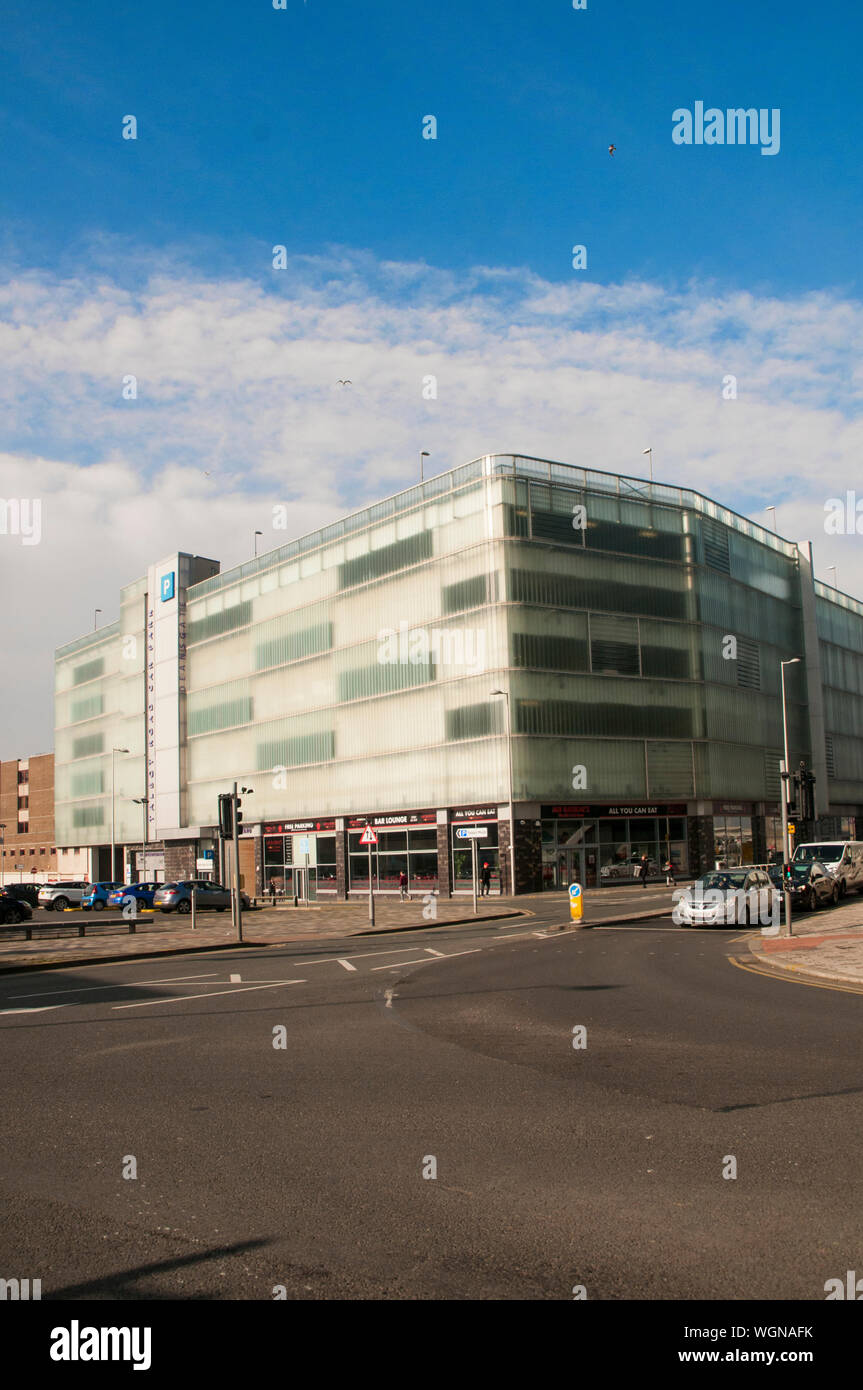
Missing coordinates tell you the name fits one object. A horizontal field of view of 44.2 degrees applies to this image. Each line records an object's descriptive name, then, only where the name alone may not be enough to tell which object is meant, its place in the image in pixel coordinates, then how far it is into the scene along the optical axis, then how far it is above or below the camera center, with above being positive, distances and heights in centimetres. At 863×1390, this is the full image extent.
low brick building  11038 -104
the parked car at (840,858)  3612 -258
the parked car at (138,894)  5247 -454
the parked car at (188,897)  4766 -433
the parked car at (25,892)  6182 -500
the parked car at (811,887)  3116 -308
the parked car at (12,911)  4331 -424
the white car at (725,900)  2761 -300
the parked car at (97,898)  5709 -503
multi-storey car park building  5094 +581
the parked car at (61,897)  5847 -500
